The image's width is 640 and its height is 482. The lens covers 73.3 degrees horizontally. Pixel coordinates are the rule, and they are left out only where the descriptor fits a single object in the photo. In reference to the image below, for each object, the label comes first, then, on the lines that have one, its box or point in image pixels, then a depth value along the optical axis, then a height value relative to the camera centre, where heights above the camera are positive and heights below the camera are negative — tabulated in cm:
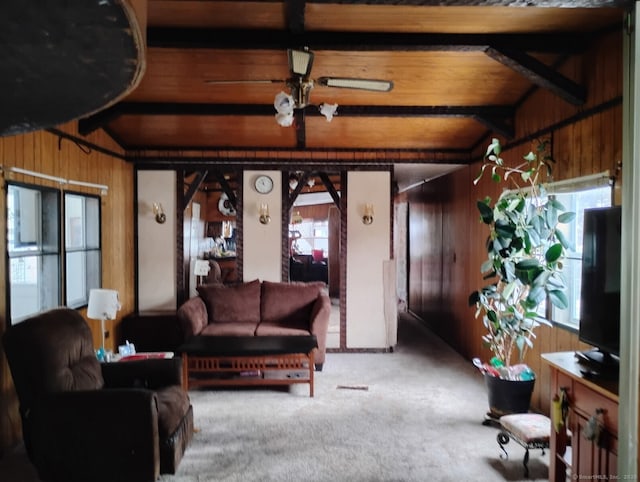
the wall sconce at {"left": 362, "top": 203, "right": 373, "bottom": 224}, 565 +26
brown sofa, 490 -87
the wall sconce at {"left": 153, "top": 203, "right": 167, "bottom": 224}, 562 +27
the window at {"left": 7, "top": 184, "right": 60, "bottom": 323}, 331 -13
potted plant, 307 -28
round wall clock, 571 +65
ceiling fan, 263 +102
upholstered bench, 270 -128
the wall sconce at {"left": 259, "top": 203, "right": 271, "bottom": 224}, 568 +26
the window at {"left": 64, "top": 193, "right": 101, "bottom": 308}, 421 -13
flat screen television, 216 -27
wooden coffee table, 409 -117
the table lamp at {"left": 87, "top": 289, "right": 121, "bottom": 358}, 356 -59
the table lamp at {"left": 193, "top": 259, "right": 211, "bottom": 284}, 611 -48
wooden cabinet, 187 -89
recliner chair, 254 -111
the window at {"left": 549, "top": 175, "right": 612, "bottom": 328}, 331 -2
